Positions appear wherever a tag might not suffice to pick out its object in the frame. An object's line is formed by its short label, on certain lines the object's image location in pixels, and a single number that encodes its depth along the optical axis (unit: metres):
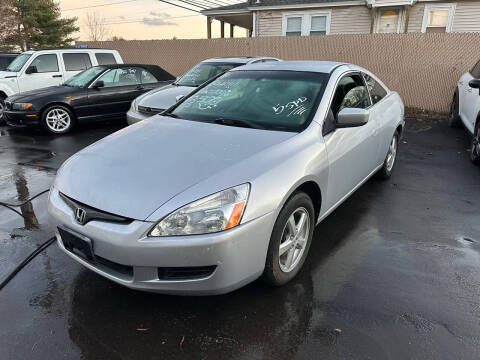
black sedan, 7.96
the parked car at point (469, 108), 5.92
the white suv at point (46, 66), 9.44
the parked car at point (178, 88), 6.97
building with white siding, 14.22
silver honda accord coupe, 2.18
